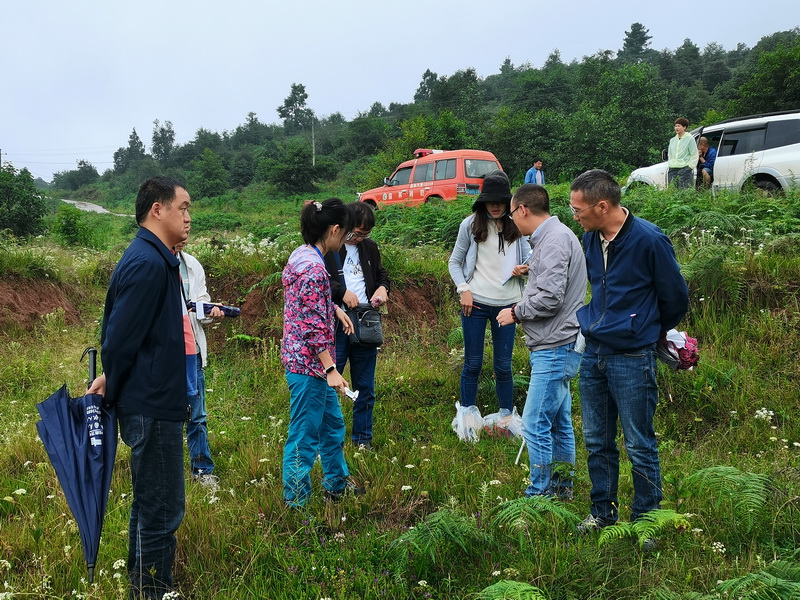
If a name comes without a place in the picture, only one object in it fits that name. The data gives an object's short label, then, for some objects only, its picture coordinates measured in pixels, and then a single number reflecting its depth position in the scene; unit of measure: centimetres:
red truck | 1606
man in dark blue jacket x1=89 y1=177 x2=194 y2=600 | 248
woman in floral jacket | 340
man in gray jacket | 360
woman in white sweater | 471
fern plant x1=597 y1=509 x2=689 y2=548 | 264
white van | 999
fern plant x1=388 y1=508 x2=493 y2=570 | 284
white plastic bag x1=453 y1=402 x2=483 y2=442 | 489
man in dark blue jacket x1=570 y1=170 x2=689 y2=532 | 302
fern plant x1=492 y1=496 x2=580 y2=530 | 275
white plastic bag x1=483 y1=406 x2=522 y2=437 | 493
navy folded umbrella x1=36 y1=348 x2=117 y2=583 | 250
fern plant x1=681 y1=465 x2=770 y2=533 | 296
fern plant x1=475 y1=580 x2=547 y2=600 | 229
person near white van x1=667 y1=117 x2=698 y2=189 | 1052
